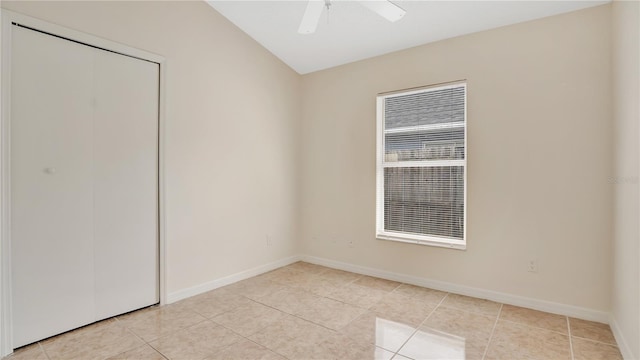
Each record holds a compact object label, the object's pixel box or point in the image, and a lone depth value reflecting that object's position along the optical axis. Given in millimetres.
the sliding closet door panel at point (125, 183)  2602
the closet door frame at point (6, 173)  2098
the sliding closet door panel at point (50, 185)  2191
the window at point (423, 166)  3322
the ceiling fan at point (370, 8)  2178
